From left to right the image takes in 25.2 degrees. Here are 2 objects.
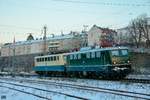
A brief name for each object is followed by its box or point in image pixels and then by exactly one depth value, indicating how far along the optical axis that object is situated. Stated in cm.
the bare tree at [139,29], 9106
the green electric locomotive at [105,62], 2869
